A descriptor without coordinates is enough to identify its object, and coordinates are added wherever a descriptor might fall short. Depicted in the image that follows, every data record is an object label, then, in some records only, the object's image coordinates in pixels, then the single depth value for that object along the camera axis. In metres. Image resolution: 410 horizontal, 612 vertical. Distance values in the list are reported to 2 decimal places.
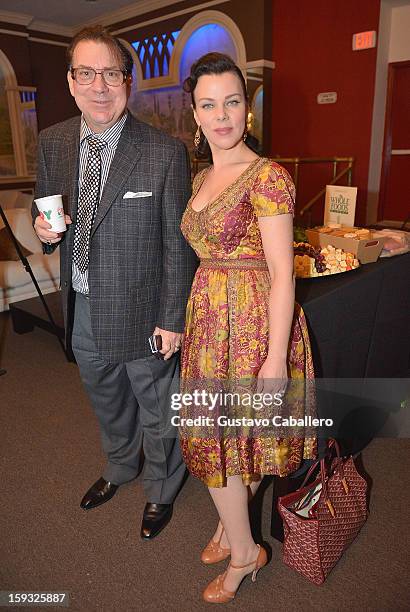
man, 1.44
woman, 1.23
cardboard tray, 2.16
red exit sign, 4.79
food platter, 1.99
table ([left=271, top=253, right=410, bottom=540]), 1.86
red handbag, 1.52
